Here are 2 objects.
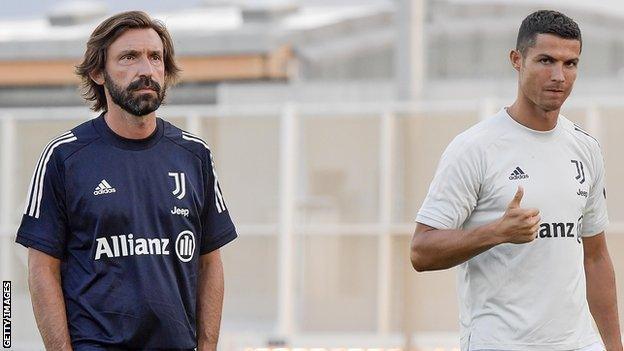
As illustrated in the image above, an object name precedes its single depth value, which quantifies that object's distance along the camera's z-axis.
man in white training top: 9.85
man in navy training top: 9.16
